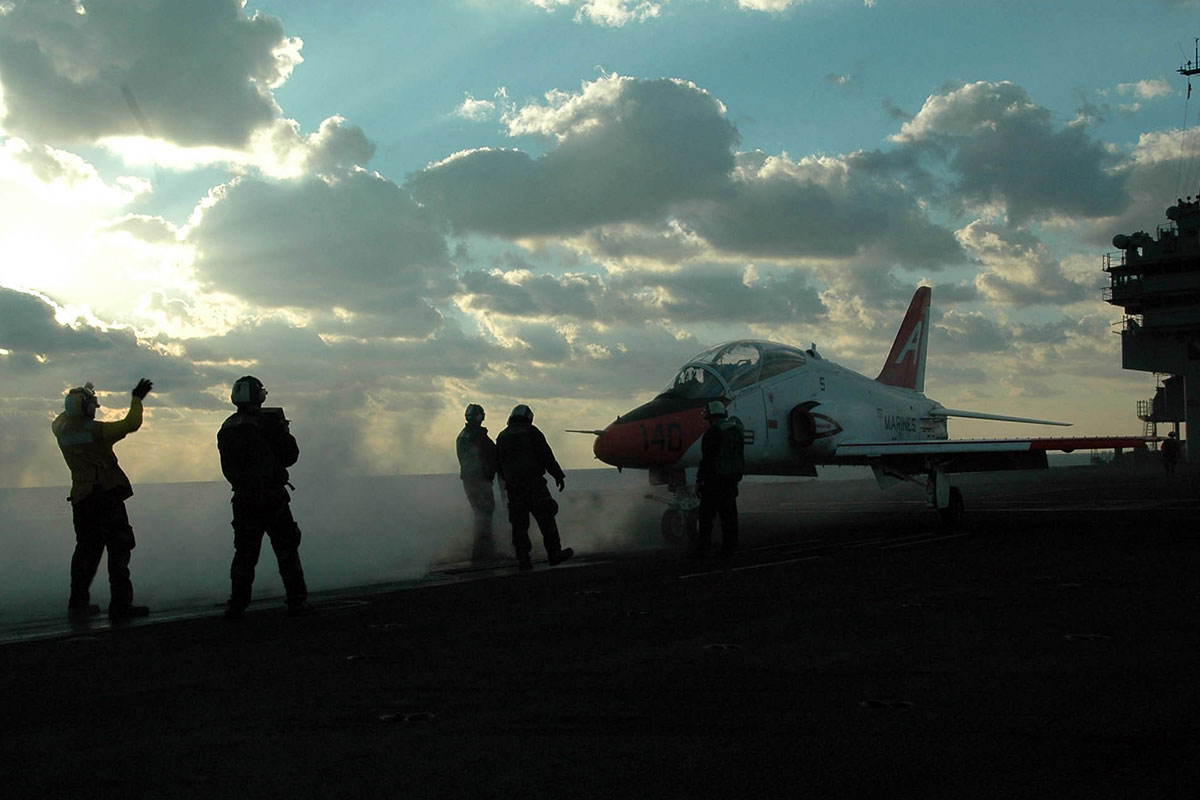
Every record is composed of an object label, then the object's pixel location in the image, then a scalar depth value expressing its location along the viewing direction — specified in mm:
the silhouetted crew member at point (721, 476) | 13383
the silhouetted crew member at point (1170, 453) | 43434
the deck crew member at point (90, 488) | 9648
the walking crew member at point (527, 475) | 13273
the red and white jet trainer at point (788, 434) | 15242
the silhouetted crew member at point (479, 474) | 15453
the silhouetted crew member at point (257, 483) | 8531
